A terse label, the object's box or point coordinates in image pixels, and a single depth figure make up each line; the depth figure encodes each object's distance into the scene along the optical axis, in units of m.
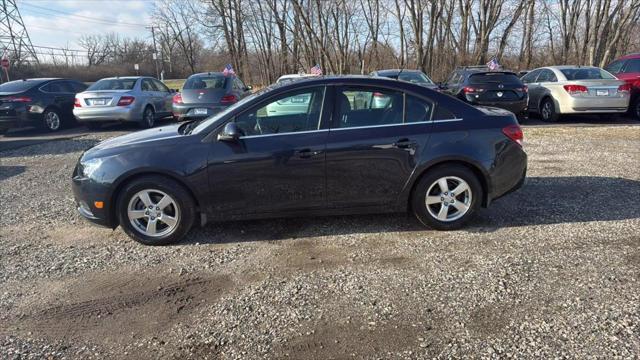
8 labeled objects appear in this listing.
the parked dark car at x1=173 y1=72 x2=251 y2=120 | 10.98
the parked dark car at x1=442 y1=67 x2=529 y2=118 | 11.58
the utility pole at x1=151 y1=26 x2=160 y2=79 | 61.94
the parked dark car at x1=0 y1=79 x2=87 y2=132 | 11.66
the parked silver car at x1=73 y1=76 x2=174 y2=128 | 11.85
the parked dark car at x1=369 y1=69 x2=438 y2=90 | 13.01
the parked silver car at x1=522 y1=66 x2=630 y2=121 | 11.13
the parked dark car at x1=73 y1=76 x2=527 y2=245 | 4.11
